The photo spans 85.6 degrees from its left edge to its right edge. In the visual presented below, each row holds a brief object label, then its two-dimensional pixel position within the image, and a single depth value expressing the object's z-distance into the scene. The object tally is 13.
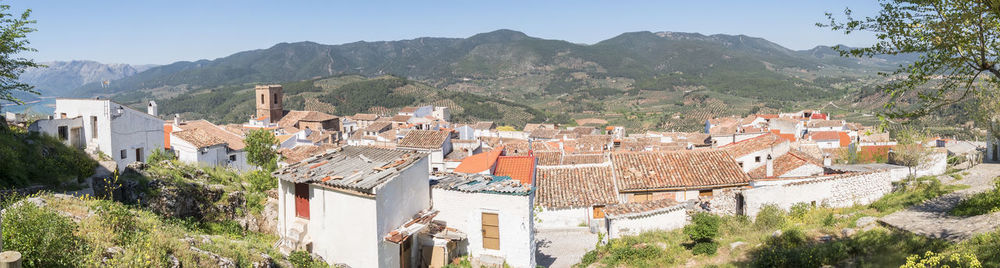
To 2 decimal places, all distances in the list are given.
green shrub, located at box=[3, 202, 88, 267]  6.21
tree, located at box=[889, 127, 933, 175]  24.20
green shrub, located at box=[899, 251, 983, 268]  6.07
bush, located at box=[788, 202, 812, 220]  18.06
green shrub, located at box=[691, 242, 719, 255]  14.44
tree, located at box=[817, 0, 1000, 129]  6.82
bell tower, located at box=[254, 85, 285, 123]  72.25
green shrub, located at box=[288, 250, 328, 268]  10.73
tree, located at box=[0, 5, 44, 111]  9.63
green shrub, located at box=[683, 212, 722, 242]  14.73
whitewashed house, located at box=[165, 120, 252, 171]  24.31
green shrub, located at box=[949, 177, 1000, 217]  12.62
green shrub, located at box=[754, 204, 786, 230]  17.06
